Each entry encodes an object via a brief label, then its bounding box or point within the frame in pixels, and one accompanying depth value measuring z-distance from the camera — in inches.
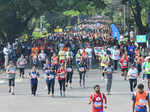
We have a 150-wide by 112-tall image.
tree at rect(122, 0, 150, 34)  1861.5
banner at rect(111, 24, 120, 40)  1824.6
